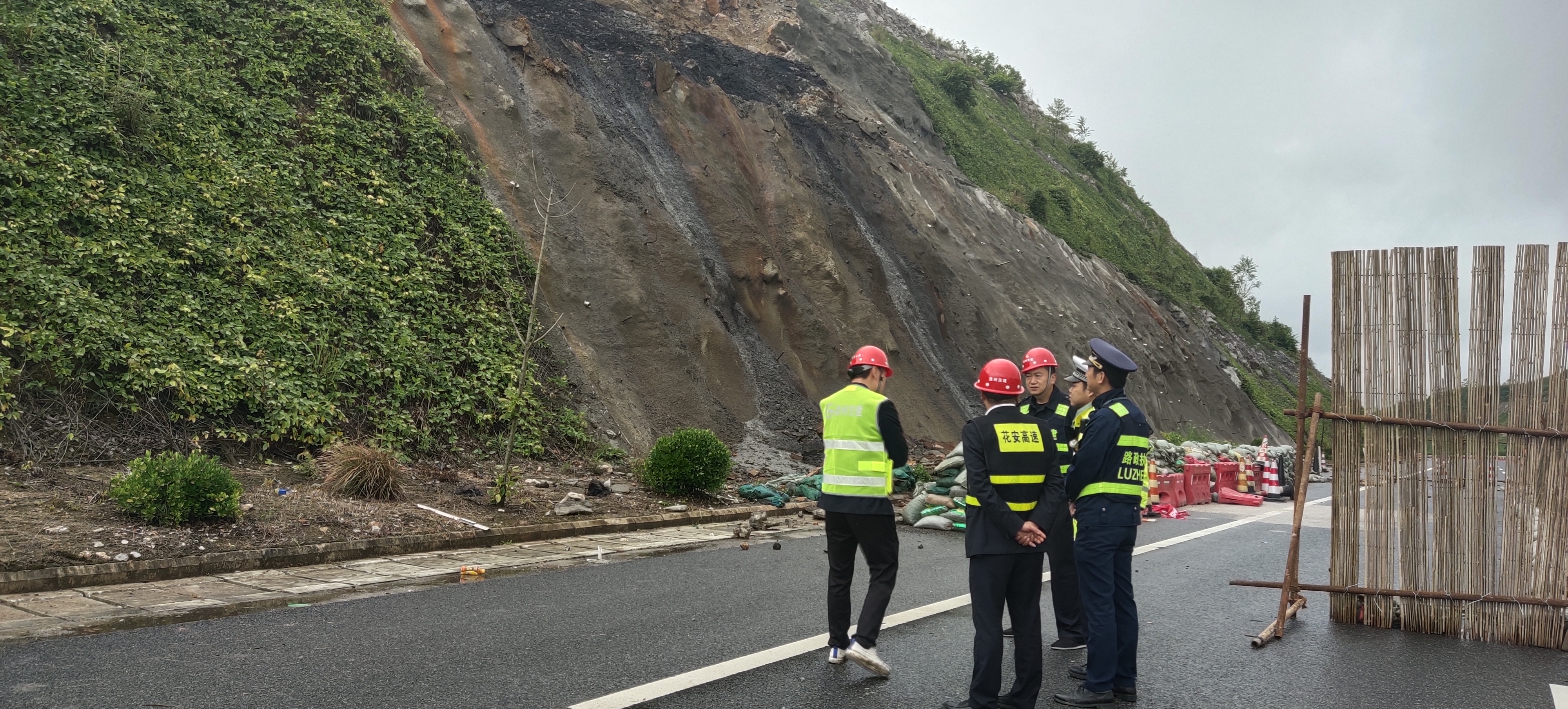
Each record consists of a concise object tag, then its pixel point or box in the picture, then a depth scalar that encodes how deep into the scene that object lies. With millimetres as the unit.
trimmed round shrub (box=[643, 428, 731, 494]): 12359
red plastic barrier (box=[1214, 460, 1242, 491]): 18453
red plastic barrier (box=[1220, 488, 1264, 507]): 17578
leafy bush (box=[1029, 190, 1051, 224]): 38844
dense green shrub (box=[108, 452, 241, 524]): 7797
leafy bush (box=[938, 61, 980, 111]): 45688
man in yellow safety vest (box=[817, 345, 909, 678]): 5348
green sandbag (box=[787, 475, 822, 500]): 13516
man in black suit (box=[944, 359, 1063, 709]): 4500
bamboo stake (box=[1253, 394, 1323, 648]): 6500
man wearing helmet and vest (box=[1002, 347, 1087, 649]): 5789
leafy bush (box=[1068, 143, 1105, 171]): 53875
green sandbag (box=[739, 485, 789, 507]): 13141
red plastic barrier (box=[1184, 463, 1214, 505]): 16875
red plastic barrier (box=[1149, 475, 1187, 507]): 15641
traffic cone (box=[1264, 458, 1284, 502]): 19219
